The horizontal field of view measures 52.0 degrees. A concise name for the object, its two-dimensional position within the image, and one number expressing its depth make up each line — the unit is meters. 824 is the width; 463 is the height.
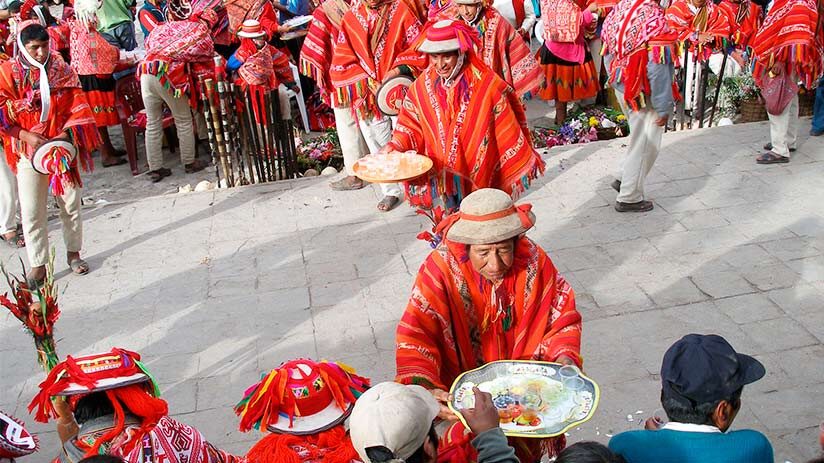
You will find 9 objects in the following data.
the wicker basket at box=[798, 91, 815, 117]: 8.84
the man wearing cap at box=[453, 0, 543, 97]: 6.39
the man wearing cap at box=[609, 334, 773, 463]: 2.49
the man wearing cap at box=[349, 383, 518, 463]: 2.30
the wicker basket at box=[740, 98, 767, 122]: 8.99
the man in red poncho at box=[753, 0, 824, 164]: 7.11
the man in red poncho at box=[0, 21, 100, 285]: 5.74
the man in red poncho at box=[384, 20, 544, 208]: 4.91
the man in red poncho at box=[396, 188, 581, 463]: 3.29
